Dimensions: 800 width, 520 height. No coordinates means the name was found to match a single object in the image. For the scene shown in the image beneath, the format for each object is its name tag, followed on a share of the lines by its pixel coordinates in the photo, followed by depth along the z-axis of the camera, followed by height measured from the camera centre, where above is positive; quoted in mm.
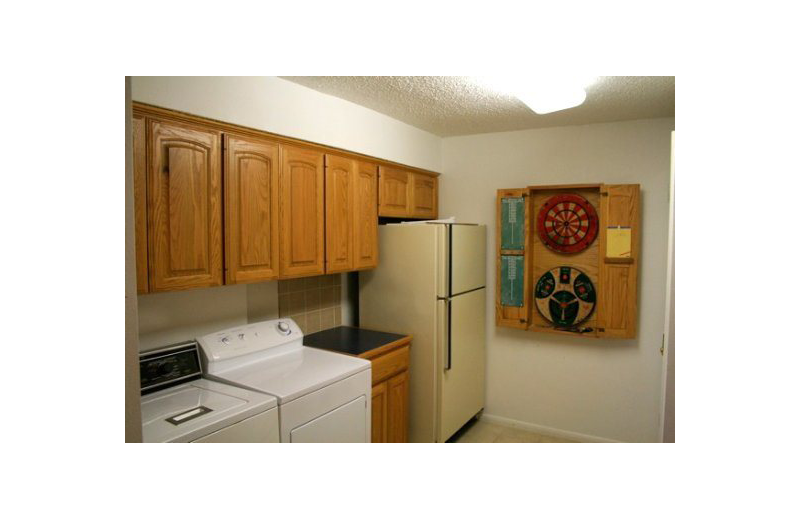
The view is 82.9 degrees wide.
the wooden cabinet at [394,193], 3057 +375
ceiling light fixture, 2064 +732
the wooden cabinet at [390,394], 2607 -898
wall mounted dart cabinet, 3021 -88
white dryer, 1982 -618
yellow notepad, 2994 +32
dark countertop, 2636 -586
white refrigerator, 2930 -408
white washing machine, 1607 -638
